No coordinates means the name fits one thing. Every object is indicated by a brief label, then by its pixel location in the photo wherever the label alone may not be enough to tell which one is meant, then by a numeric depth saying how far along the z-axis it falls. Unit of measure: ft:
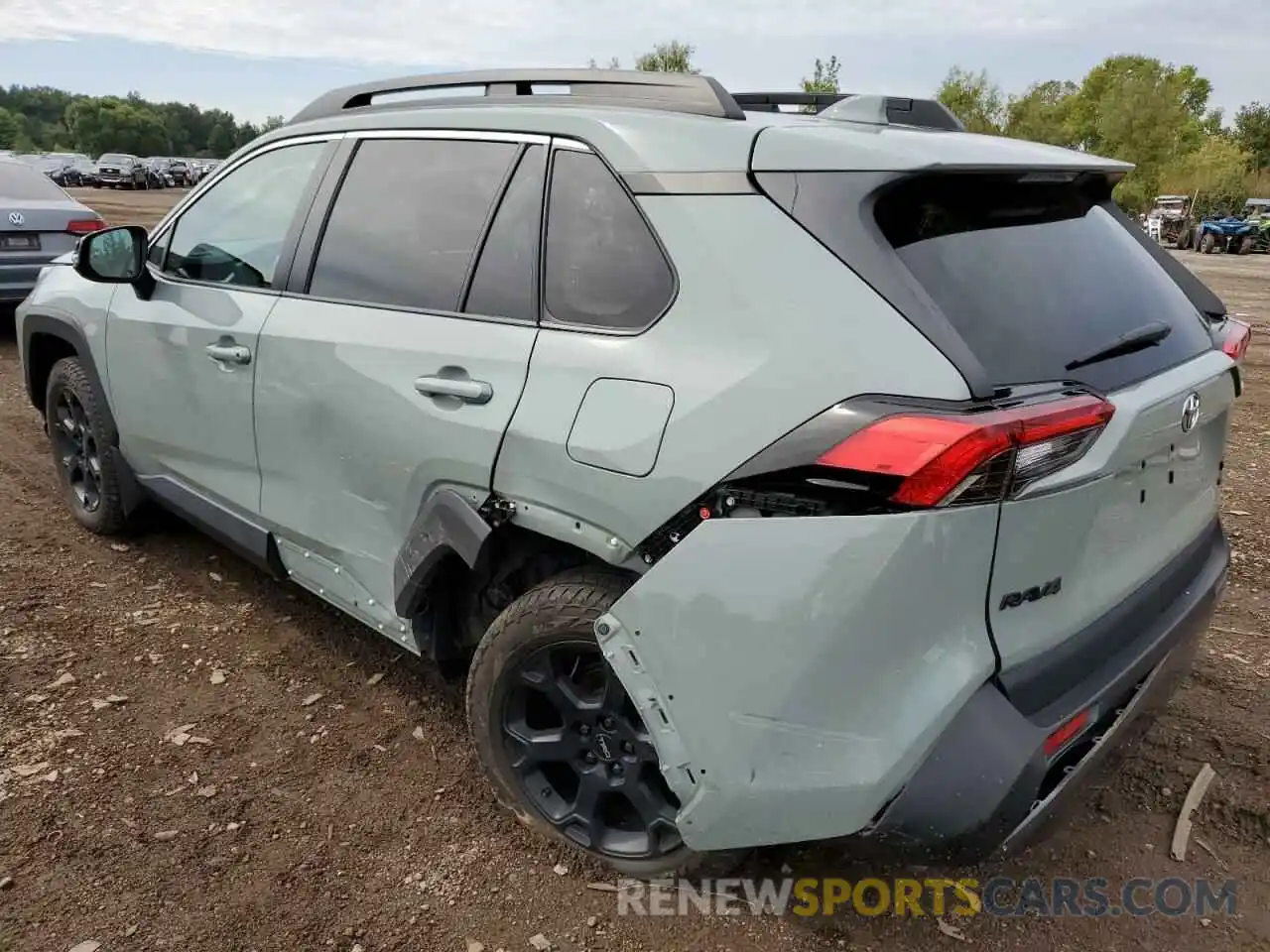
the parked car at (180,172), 167.12
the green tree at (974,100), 189.98
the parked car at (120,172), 148.25
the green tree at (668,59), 127.65
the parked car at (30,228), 26.84
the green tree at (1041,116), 188.86
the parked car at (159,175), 158.45
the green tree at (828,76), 126.72
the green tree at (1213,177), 126.21
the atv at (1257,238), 99.14
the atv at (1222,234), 99.66
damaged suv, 5.81
